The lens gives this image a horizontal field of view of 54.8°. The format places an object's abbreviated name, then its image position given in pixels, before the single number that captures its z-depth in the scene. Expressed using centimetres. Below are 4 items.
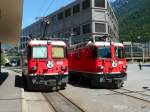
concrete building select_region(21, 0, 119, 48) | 3321
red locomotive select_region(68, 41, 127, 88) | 886
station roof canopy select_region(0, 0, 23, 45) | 671
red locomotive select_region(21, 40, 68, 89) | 826
